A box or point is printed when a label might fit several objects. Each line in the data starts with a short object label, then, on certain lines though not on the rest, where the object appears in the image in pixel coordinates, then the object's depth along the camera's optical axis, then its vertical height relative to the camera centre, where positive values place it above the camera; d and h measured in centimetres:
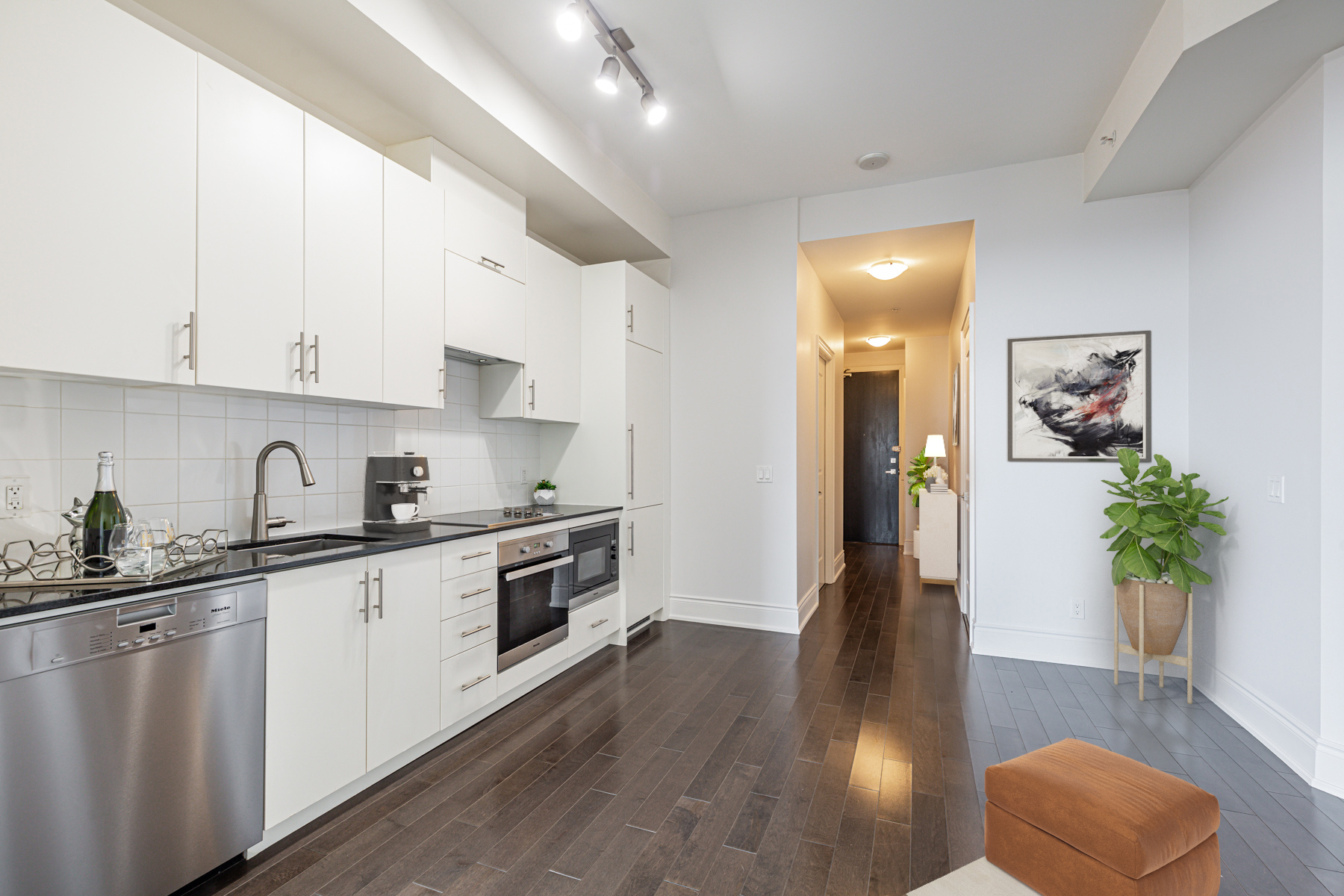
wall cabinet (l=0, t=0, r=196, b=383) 144 +65
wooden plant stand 294 -103
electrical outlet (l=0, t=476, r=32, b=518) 169 -14
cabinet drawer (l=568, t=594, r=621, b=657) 337 -101
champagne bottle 164 -19
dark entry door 860 -14
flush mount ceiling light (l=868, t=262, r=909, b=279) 463 +136
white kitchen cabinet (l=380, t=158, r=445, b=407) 248 +67
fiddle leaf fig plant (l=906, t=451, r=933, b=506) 698 -28
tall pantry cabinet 385 +14
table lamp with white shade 668 +0
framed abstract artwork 344 +30
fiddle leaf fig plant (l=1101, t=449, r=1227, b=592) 293 -37
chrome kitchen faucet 223 -16
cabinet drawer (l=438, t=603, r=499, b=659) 248 -77
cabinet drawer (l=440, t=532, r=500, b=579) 250 -45
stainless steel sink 222 -37
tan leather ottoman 142 -92
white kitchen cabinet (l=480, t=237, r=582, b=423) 337 +52
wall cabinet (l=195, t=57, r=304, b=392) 183 +67
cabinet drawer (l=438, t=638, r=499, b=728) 248 -99
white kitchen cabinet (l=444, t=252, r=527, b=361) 282 +67
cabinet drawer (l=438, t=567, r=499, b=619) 249 -61
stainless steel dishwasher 132 -72
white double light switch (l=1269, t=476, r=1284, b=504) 252 -17
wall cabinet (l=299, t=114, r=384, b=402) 216 +67
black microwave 337 -67
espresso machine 267 -17
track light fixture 225 +161
